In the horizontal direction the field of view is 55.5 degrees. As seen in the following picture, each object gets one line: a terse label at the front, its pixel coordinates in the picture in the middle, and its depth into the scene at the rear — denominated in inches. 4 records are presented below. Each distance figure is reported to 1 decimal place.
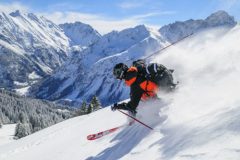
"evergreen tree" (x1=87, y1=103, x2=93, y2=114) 1521.5
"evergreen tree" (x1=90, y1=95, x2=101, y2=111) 1543.1
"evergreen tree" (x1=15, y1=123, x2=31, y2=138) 2809.4
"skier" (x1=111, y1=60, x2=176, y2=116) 273.2
